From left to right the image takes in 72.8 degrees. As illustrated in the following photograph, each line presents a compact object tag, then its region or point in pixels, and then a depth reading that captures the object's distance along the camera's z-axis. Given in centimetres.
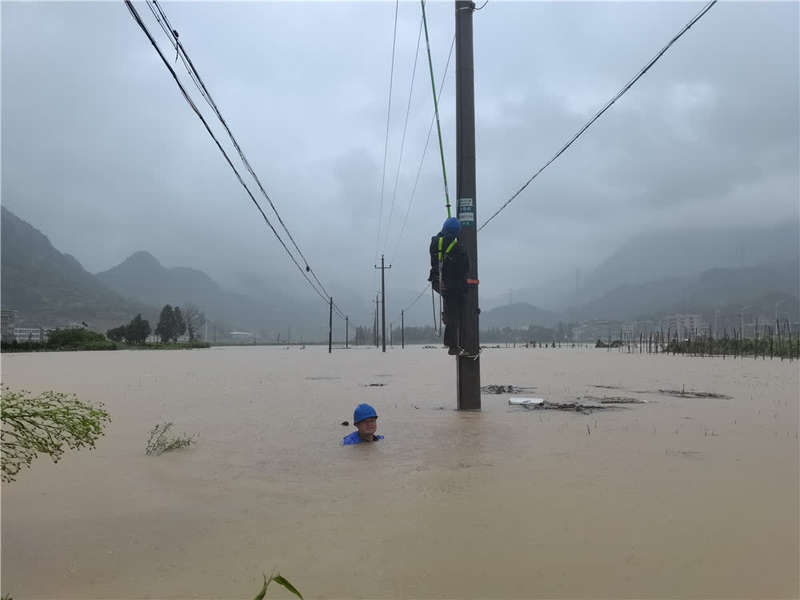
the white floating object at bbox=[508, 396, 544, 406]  796
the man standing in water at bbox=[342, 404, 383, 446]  533
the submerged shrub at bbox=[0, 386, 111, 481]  238
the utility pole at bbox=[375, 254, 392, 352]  5127
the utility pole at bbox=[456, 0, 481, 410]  750
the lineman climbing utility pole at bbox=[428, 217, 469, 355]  718
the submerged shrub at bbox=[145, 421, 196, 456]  491
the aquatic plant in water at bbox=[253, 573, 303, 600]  140
